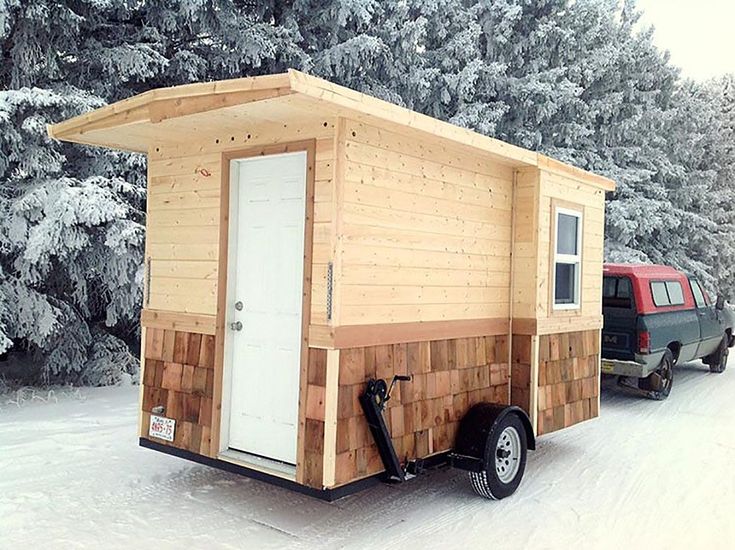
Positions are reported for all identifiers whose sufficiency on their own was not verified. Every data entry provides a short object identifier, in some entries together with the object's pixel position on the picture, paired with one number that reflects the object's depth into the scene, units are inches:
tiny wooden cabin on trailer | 165.6
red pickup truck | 344.8
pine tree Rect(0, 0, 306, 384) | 299.7
